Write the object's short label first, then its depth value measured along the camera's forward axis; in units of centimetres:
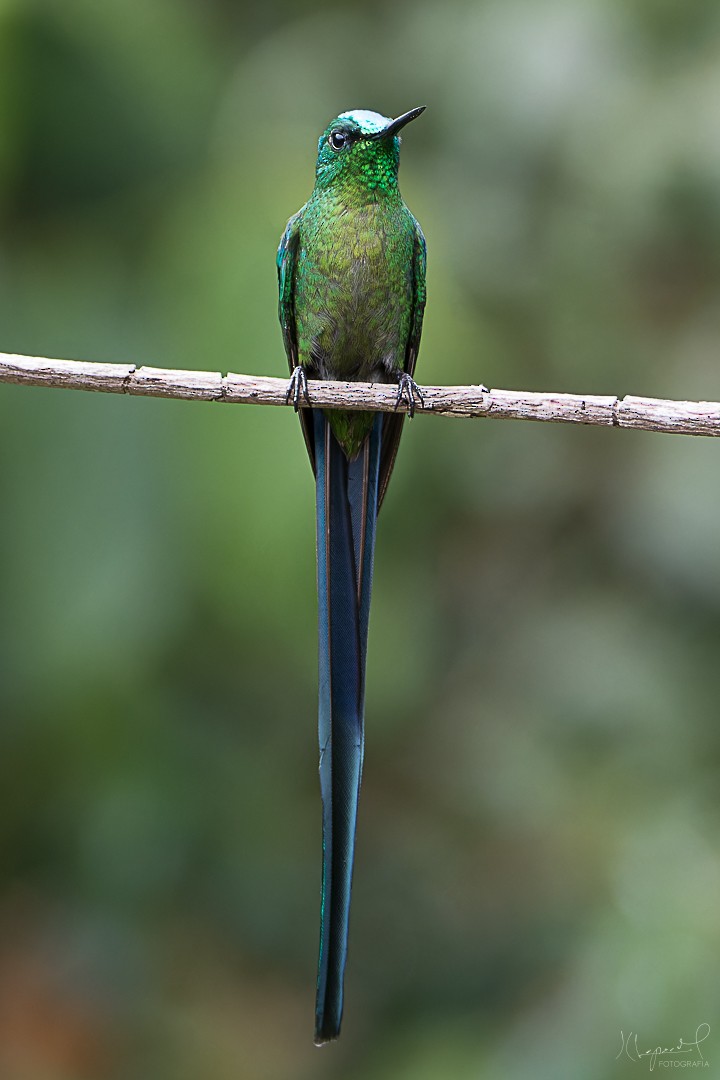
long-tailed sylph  267
